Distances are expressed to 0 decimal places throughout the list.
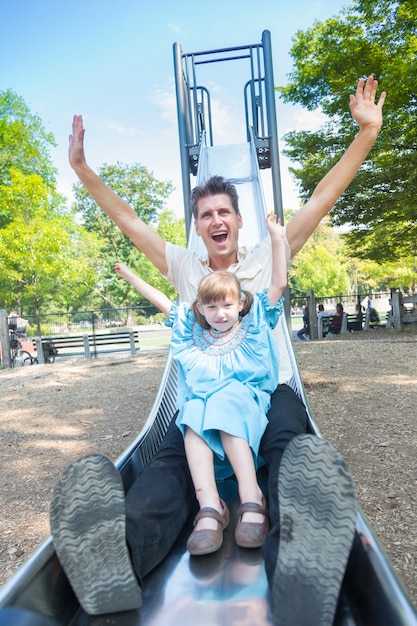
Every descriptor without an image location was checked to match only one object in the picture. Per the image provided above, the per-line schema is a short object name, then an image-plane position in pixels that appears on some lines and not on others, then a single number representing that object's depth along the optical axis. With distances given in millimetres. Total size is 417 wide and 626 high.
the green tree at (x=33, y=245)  12859
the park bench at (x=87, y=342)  10422
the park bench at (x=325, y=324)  13000
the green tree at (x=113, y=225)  31359
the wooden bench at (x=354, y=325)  13555
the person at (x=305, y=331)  13211
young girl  1398
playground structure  1020
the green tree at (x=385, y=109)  9156
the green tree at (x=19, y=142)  13484
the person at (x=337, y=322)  12922
